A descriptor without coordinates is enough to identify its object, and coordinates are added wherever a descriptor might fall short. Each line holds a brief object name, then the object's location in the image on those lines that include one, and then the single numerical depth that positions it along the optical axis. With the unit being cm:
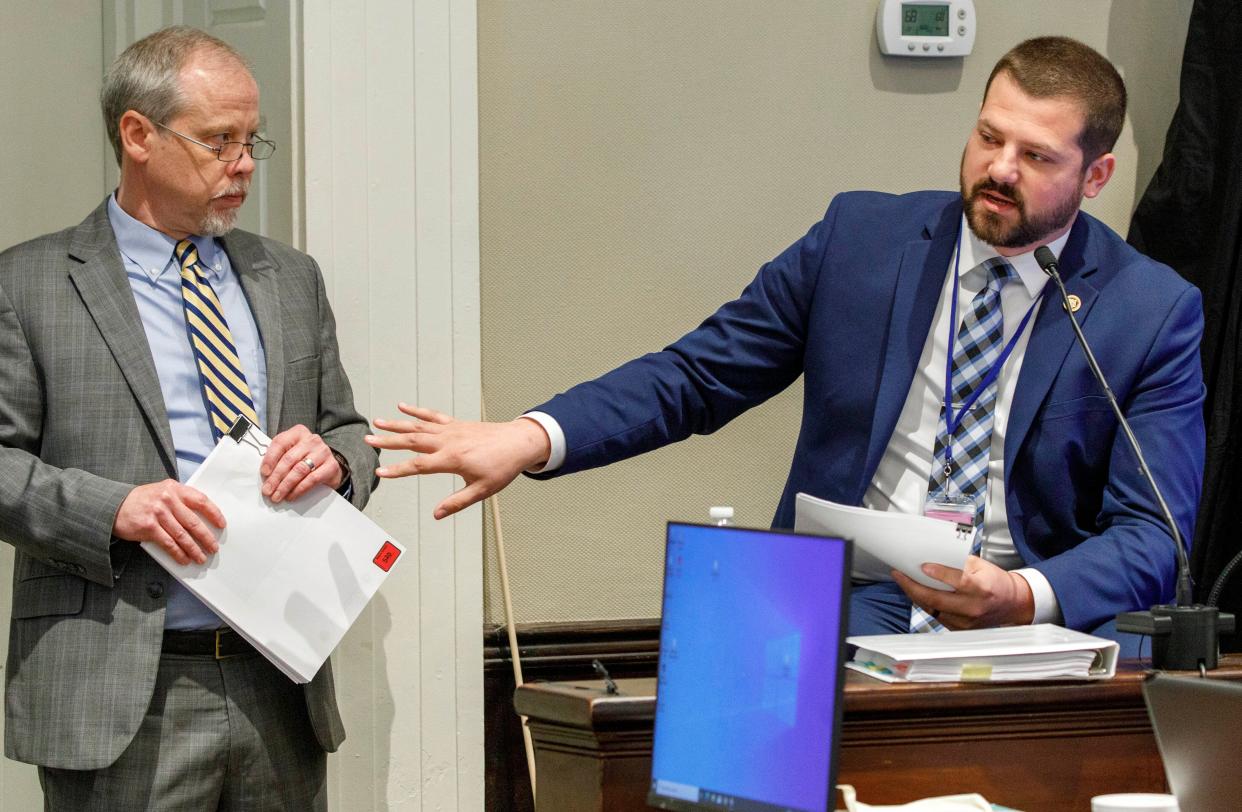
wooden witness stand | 331
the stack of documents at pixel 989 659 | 337
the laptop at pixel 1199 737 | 306
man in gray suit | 386
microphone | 349
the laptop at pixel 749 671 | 308
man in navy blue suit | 385
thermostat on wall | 469
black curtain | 457
